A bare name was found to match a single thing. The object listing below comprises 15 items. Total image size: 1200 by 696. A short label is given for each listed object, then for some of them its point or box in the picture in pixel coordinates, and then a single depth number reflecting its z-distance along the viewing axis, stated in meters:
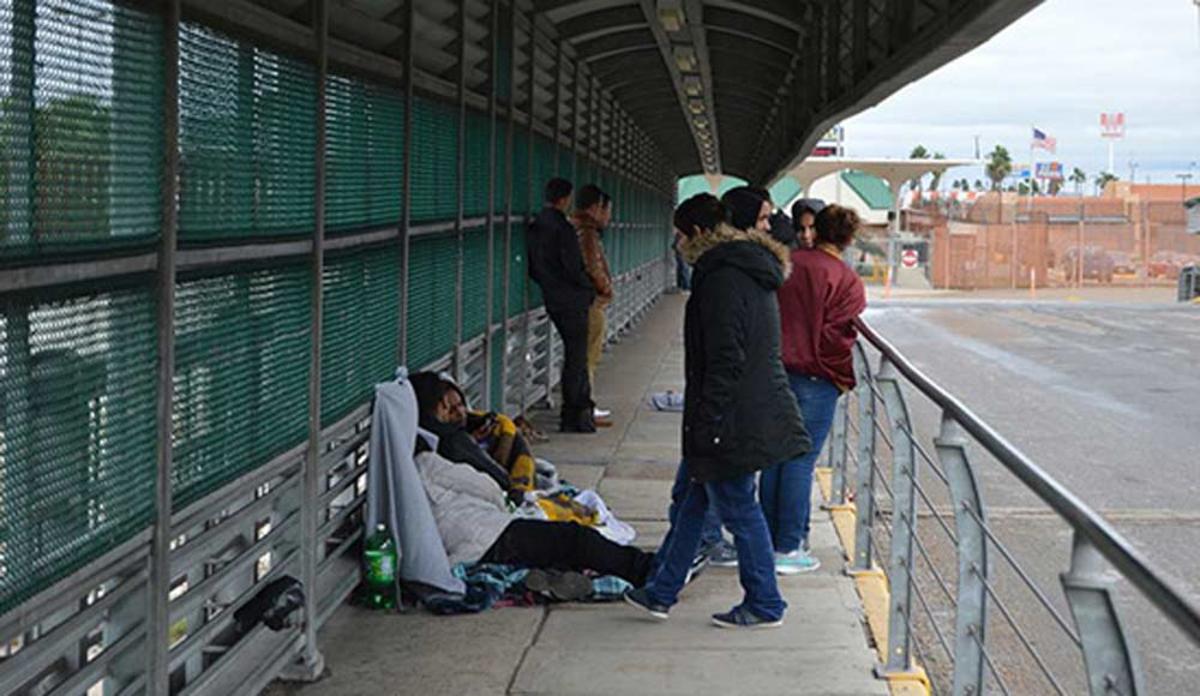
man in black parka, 5.88
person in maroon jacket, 7.03
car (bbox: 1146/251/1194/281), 49.91
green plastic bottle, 6.35
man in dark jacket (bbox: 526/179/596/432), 10.65
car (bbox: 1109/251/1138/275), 49.93
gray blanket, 6.33
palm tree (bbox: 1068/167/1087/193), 164.25
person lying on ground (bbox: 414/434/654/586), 6.57
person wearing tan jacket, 11.19
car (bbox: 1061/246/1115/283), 48.76
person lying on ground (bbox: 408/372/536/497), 7.02
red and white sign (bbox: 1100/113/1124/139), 83.31
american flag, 73.50
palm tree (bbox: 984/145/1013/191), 143.75
